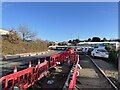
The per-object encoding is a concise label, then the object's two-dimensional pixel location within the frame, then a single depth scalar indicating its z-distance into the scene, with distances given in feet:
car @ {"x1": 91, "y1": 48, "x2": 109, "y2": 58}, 37.26
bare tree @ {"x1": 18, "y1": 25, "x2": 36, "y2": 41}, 101.78
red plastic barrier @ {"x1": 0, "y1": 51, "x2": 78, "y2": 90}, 10.68
